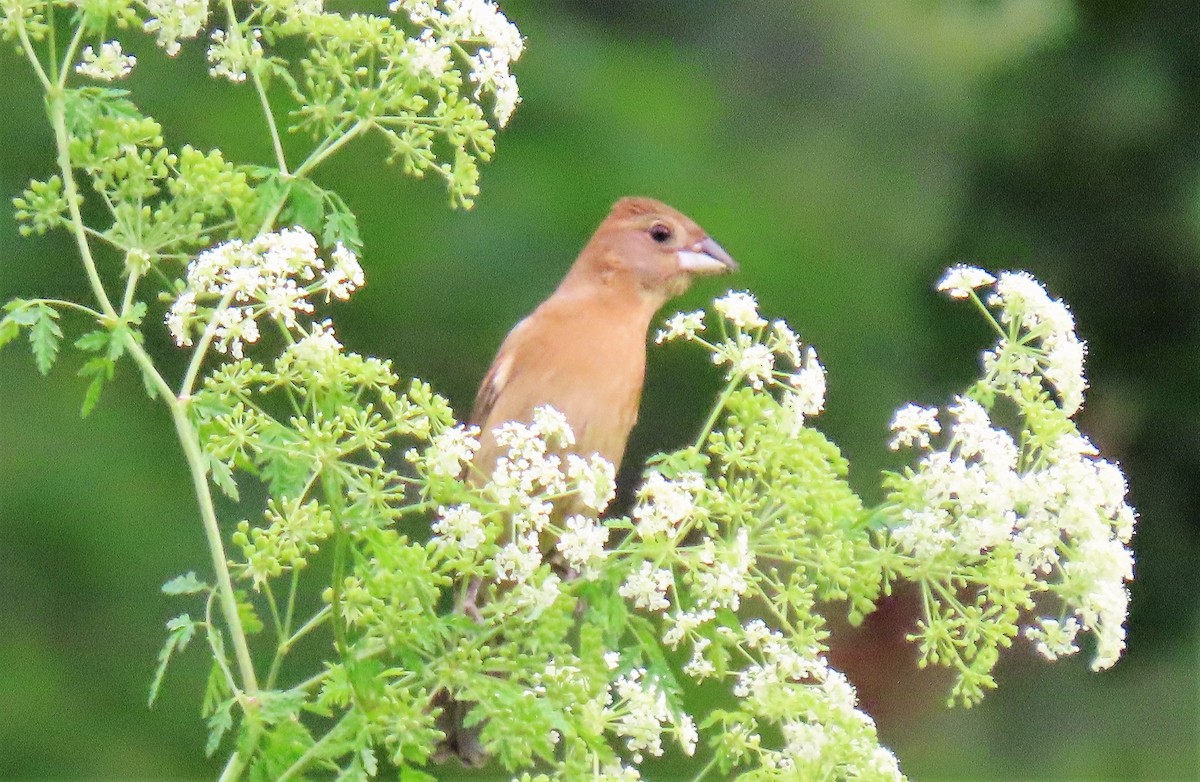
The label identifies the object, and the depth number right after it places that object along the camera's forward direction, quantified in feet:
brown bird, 31.22
